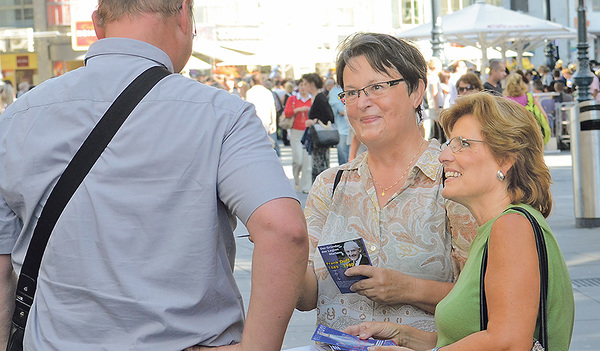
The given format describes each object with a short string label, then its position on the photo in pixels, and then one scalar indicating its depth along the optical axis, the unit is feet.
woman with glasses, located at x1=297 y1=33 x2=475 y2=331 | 9.85
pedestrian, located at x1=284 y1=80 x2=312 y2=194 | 48.73
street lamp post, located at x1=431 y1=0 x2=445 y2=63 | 64.80
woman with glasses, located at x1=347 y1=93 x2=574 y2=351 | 8.25
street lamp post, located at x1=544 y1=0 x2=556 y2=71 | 125.59
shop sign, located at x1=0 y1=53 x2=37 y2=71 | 149.79
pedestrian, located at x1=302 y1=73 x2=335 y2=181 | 46.47
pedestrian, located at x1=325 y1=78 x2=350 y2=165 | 47.93
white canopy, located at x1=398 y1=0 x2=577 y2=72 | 71.31
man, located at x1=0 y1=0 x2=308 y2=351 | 7.07
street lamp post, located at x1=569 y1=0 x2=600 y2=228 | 33.17
